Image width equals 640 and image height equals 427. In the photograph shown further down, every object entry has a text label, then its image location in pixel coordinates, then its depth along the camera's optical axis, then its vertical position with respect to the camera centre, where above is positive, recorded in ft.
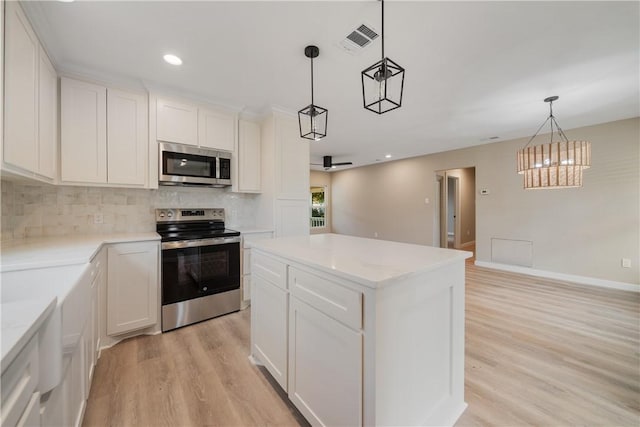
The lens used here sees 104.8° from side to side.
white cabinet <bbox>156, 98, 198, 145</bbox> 8.55 +3.23
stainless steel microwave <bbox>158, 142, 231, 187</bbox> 8.56 +1.71
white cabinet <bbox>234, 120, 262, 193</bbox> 10.37 +2.32
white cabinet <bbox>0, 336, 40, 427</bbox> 1.81 -1.44
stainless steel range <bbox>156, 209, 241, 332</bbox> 7.90 -1.94
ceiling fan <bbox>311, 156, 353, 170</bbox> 19.74 +3.97
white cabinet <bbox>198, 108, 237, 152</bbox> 9.39 +3.24
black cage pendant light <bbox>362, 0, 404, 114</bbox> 4.28 +2.43
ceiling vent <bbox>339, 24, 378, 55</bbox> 5.65 +4.18
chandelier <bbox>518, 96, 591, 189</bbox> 8.95 +1.84
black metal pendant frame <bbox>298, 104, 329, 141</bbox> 6.21 +2.37
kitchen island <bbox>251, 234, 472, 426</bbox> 3.30 -1.90
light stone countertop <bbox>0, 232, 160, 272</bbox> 4.60 -0.86
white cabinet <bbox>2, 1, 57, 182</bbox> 4.59 +2.38
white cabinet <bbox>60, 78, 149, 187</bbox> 7.22 +2.39
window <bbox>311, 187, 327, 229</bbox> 28.43 +0.57
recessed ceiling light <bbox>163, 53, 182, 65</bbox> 6.76 +4.28
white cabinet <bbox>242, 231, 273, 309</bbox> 9.60 -2.01
